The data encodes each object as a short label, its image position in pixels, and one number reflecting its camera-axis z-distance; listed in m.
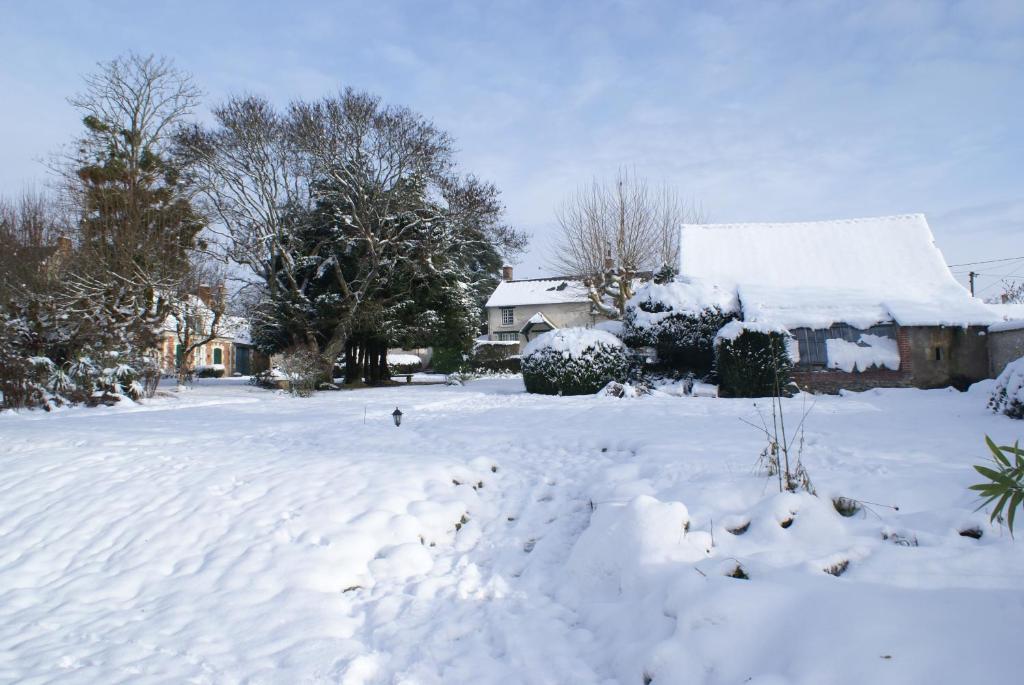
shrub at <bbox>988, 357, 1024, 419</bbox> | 8.42
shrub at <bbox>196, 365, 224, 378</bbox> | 37.47
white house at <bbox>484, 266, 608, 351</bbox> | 43.06
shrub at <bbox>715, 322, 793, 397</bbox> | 13.93
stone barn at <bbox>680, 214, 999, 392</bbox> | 15.89
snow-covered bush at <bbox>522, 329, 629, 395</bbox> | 15.09
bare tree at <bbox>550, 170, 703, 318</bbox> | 25.05
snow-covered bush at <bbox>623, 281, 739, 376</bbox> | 16.34
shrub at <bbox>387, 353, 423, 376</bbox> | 41.22
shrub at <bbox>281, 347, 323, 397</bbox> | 18.66
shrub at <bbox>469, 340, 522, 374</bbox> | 31.72
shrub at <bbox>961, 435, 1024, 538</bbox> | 2.59
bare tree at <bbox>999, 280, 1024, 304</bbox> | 33.72
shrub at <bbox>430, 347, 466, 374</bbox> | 26.87
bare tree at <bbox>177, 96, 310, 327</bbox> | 21.61
